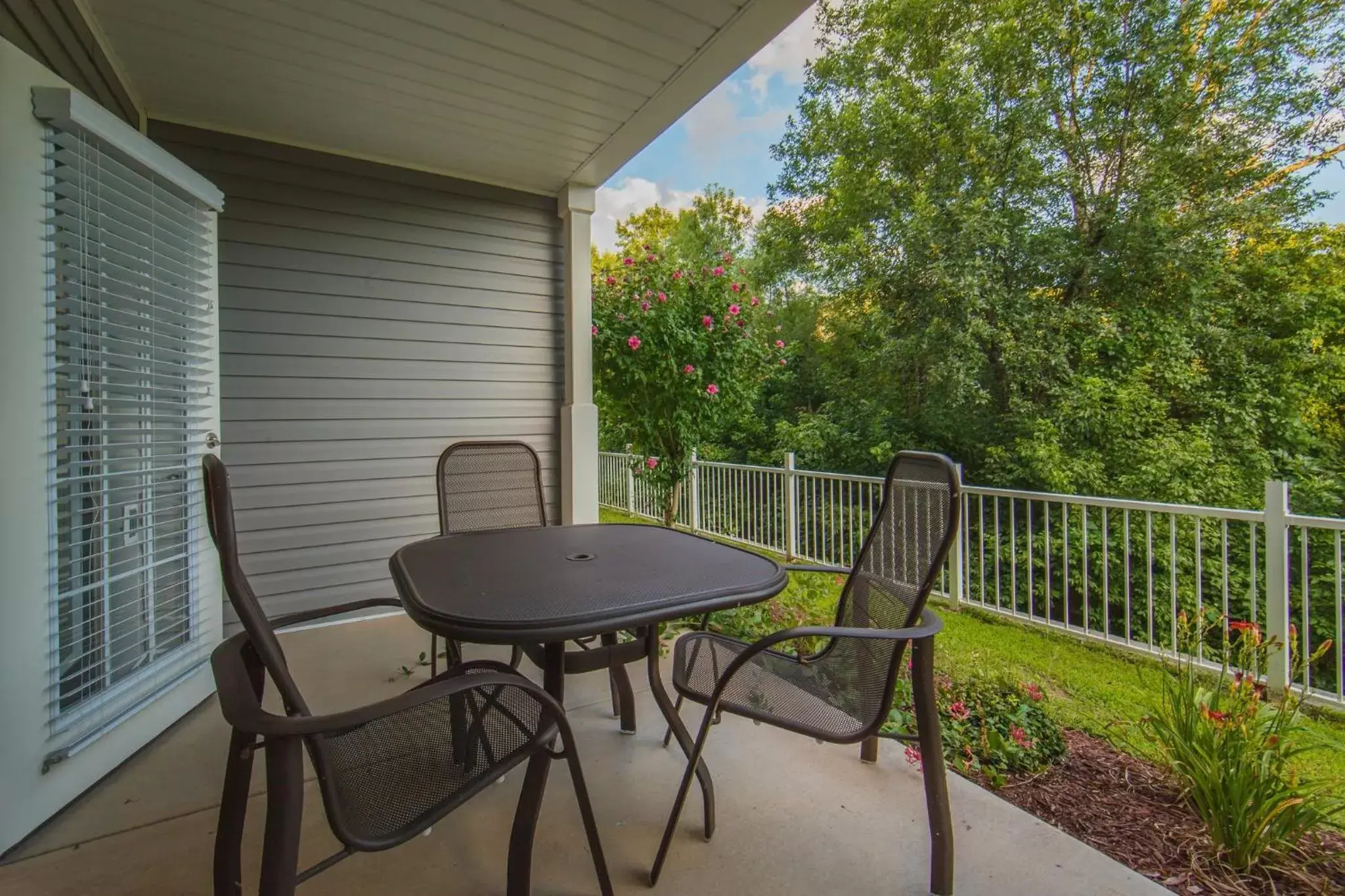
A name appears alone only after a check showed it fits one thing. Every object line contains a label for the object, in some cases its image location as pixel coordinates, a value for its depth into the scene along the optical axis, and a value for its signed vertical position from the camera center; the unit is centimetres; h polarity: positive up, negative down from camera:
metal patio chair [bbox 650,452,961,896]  135 -55
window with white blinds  180 +11
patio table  125 -35
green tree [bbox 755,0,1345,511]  583 +227
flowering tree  449 +81
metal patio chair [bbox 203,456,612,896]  97 -60
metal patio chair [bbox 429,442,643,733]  267 -17
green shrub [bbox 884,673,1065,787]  192 -98
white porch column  380 +49
